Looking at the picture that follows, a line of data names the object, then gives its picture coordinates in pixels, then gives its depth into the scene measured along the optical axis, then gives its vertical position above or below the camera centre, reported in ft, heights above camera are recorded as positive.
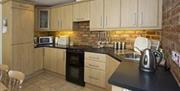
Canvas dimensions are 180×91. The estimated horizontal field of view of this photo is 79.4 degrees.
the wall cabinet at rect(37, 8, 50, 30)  10.81 +2.38
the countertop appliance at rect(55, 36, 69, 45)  10.34 +0.16
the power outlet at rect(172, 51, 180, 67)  2.72 -0.40
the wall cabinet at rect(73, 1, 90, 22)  8.55 +2.50
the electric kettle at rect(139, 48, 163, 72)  3.70 -0.66
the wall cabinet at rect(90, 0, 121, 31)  7.37 +1.99
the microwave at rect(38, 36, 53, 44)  10.56 +0.16
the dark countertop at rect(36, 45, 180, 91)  2.70 -1.07
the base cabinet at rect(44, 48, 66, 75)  9.25 -1.63
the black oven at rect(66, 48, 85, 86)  8.19 -1.87
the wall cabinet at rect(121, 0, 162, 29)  6.16 +1.72
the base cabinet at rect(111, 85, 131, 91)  2.97 -1.30
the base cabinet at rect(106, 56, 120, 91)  6.15 -1.41
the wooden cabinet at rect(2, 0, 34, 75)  8.15 +0.37
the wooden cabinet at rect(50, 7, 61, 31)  10.21 +2.22
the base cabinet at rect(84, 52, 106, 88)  7.19 -1.84
